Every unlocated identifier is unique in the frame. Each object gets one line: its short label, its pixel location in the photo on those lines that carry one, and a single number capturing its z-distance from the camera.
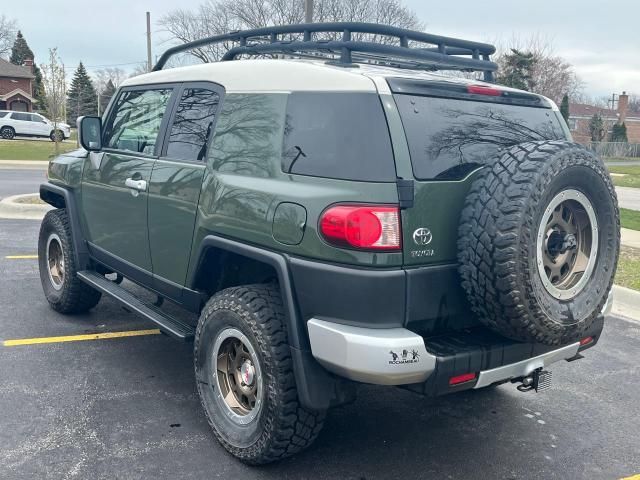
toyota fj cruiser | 2.63
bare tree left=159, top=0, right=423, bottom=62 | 35.62
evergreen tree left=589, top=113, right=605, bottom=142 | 53.82
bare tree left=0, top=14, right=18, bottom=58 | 73.50
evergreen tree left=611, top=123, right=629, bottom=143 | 54.66
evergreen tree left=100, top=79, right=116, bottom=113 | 66.47
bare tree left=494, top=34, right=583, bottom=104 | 45.00
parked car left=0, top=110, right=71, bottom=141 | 34.62
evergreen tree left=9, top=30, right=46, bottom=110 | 71.36
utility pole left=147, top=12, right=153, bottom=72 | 36.16
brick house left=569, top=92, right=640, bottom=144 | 63.09
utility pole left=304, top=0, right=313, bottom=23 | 15.26
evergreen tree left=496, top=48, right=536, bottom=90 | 37.16
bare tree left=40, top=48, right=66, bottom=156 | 26.31
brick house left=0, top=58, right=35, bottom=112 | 52.56
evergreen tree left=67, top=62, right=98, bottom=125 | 59.78
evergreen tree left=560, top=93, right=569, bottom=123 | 43.56
